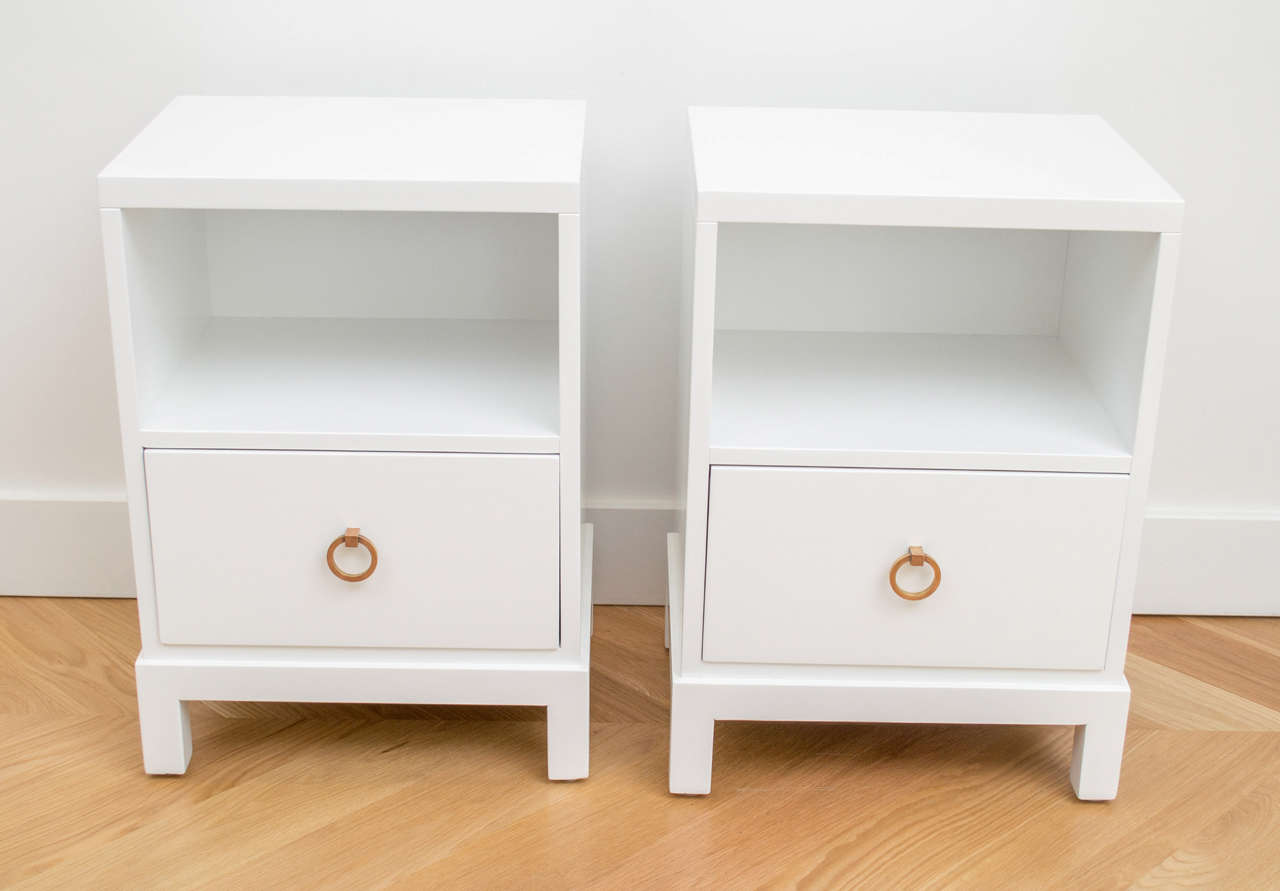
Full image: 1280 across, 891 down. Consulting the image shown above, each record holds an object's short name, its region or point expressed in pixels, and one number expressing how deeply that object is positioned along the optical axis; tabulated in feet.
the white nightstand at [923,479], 3.35
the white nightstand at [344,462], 3.36
